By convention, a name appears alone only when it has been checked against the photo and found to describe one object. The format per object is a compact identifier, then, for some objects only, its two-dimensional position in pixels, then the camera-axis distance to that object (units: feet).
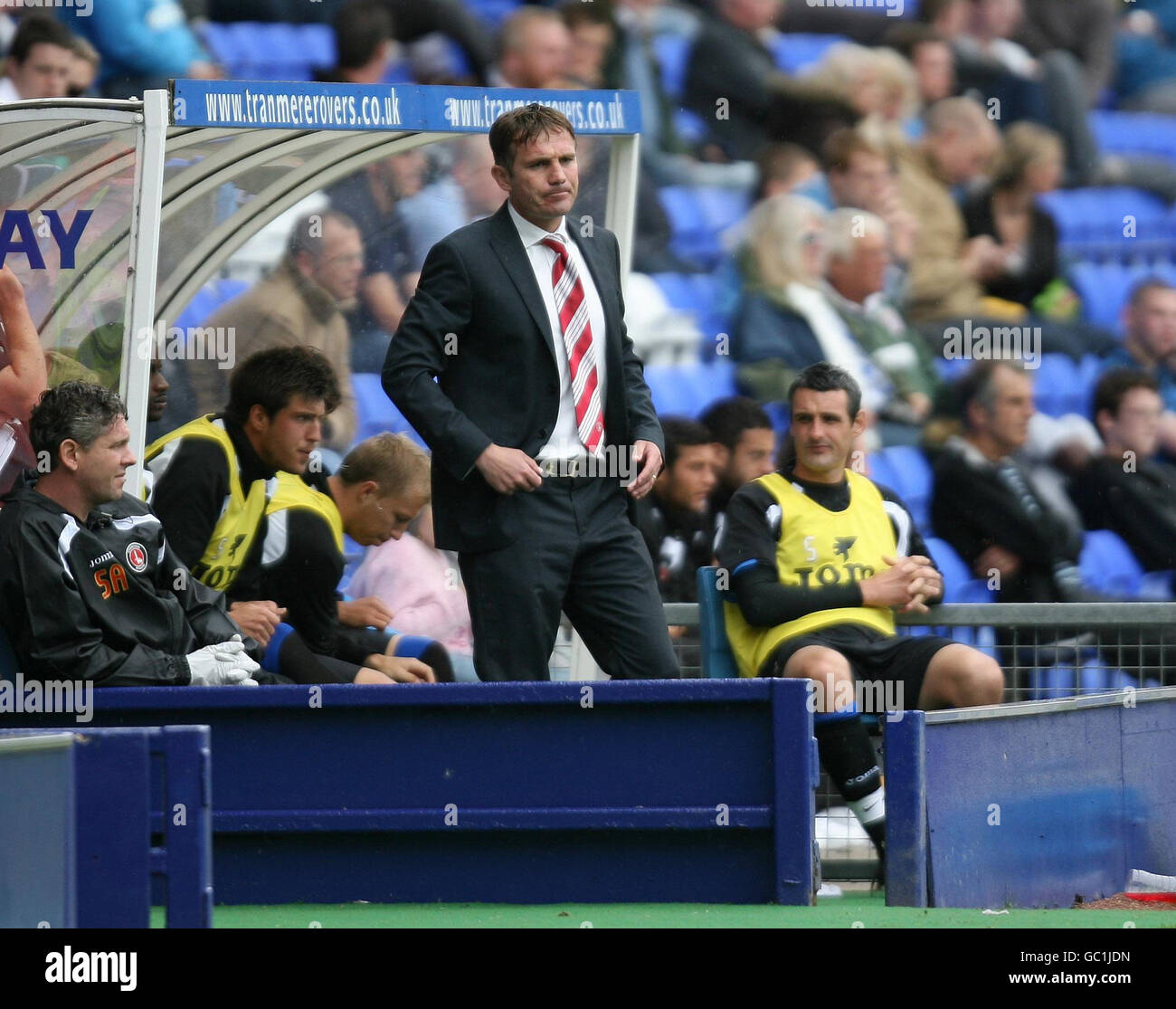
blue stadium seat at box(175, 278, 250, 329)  49.52
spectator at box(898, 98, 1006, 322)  61.82
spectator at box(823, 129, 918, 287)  61.67
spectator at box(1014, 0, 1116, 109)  64.59
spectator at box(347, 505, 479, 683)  48.32
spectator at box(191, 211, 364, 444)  49.60
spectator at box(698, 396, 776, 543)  55.31
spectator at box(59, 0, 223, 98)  58.75
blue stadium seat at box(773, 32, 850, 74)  63.00
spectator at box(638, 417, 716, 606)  54.08
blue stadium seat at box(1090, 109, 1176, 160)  64.69
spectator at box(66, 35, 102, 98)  58.08
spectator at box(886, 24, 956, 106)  63.57
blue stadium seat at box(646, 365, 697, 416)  57.26
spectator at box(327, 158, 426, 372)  50.24
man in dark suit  34.65
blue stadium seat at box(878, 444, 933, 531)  58.54
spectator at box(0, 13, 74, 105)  57.67
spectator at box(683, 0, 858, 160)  62.03
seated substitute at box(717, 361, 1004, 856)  39.91
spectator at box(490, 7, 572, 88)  61.67
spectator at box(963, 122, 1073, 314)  62.85
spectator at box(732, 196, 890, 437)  59.31
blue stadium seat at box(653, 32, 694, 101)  62.34
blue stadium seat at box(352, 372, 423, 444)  50.14
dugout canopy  40.22
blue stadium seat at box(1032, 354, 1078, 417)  60.70
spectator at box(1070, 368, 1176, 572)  59.31
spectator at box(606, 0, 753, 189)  61.26
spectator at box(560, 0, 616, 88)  61.72
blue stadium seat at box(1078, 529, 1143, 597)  58.75
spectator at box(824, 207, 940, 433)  60.08
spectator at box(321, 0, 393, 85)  60.90
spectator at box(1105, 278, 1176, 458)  61.93
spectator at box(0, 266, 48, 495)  39.42
